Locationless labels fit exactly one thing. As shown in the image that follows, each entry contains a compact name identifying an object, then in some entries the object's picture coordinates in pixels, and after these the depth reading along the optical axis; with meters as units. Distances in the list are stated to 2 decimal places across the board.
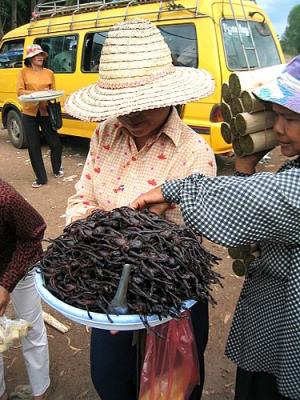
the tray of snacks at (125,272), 1.26
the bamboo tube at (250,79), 1.77
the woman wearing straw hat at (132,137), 1.82
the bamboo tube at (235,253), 2.08
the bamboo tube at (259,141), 1.78
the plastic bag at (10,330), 1.71
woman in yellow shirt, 6.43
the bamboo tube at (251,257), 1.87
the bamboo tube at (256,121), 1.73
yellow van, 5.76
